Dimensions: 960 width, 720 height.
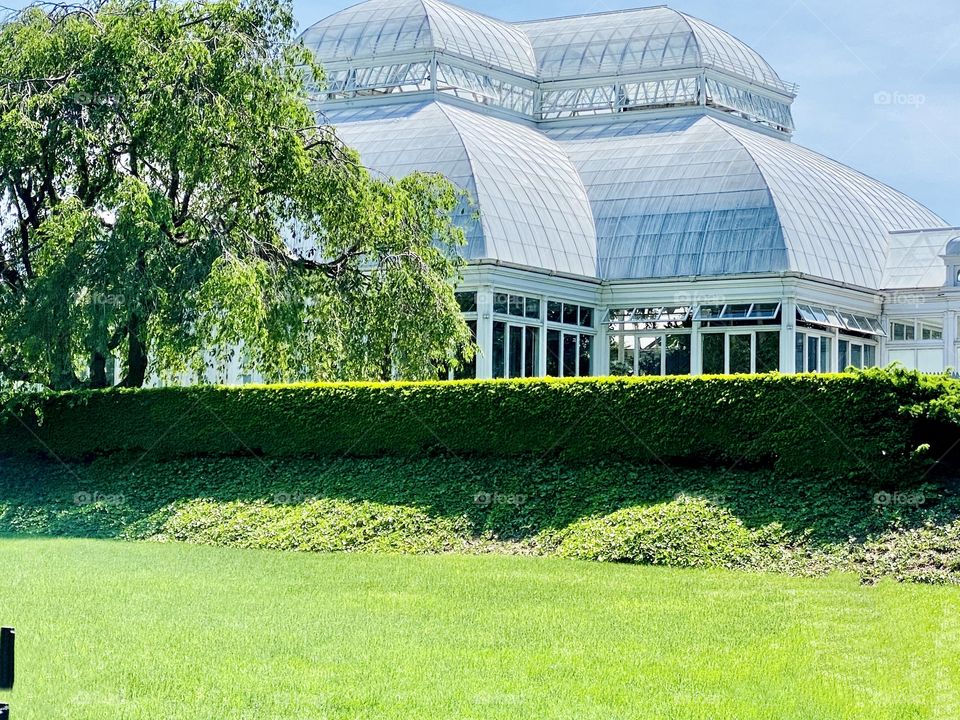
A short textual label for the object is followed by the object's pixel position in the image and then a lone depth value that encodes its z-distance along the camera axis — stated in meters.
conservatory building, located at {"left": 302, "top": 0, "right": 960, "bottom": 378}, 36.84
